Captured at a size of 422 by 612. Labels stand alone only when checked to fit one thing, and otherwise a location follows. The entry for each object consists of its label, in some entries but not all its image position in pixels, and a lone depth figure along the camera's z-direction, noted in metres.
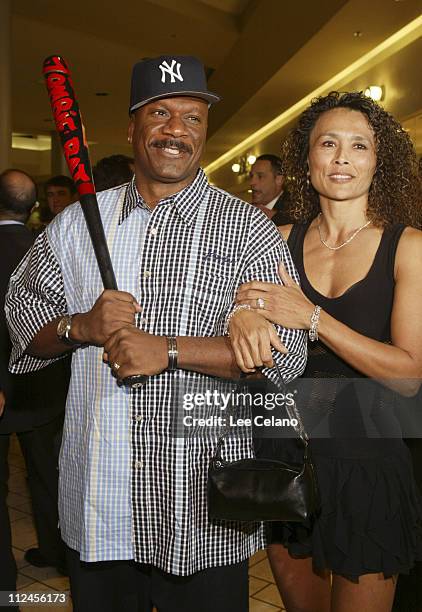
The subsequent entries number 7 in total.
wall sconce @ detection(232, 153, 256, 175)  13.64
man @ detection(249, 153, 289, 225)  5.20
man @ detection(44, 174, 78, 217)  4.85
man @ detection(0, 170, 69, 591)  2.96
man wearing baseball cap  1.57
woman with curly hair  1.75
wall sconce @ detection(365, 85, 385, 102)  7.21
